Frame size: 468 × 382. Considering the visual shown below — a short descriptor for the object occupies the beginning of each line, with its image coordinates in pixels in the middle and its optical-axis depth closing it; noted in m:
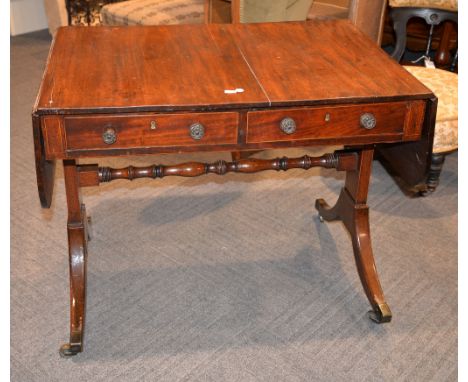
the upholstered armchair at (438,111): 2.12
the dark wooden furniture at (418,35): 3.99
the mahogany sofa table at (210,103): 1.83
